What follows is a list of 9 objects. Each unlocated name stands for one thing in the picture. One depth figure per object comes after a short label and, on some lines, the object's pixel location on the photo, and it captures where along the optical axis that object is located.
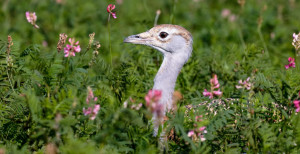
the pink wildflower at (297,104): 6.17
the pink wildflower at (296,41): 7.27
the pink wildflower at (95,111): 5.92
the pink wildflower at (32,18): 8.16
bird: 8.50
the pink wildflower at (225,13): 16.58
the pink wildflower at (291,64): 7.65
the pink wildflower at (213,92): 6.22
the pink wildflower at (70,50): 7.01
